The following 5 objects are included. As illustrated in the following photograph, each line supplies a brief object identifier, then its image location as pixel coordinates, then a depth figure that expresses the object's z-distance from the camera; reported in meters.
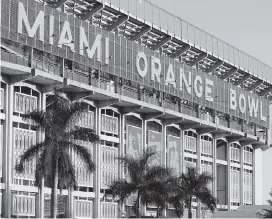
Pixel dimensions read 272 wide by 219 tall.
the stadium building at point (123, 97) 78.19
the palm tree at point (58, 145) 58.38
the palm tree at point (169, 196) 72.69
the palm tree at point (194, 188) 83.88
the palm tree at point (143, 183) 72.50
